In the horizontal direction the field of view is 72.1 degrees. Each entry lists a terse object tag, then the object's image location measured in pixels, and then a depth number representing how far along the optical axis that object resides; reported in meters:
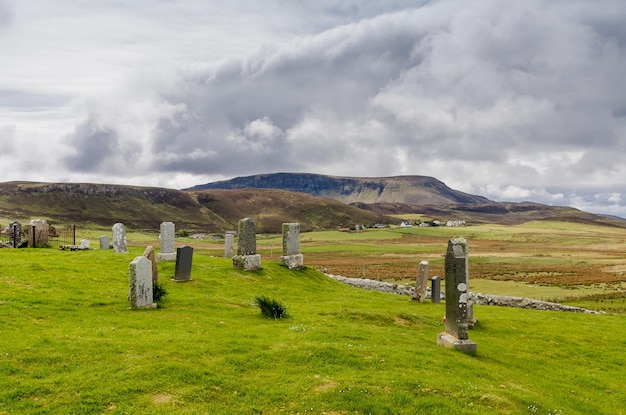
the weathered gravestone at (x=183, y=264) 24.84
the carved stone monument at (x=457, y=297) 15.49
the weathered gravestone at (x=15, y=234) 37.08
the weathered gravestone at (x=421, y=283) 28.35
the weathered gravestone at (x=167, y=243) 31.22
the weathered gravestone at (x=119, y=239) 35.53
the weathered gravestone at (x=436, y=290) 29.30
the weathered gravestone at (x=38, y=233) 37.16
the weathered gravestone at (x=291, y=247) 33.06
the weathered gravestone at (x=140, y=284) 17.92
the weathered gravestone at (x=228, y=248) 38.69
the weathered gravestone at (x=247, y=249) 29.73
